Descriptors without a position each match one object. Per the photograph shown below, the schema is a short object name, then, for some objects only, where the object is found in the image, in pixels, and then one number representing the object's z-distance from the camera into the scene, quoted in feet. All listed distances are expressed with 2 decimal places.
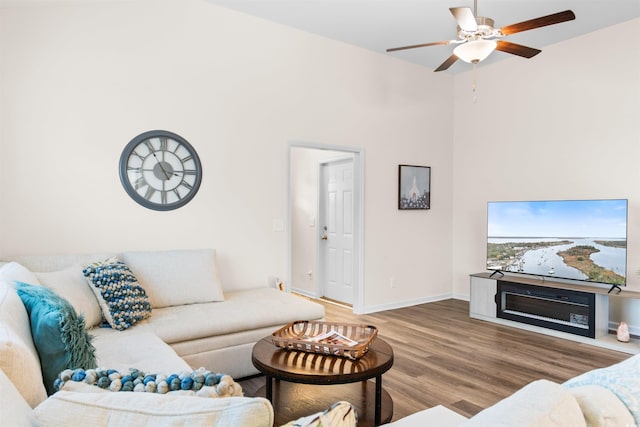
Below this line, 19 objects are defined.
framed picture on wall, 17.29
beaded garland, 3.01
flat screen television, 12.84
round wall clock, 11.46
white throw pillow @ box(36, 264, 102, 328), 8.17
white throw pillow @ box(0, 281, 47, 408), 3.46
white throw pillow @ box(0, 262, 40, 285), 6.63
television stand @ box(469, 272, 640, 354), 12.55
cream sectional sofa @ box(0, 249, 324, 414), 7.03
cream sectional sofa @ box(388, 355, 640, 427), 2.50
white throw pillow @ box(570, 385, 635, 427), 2.75
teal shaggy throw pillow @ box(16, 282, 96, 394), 4.58
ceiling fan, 8.45
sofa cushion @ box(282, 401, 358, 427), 2.40
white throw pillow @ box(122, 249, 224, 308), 10.48
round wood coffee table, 6.62
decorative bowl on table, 7.19
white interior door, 18.19
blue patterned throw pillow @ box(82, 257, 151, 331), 8.66
